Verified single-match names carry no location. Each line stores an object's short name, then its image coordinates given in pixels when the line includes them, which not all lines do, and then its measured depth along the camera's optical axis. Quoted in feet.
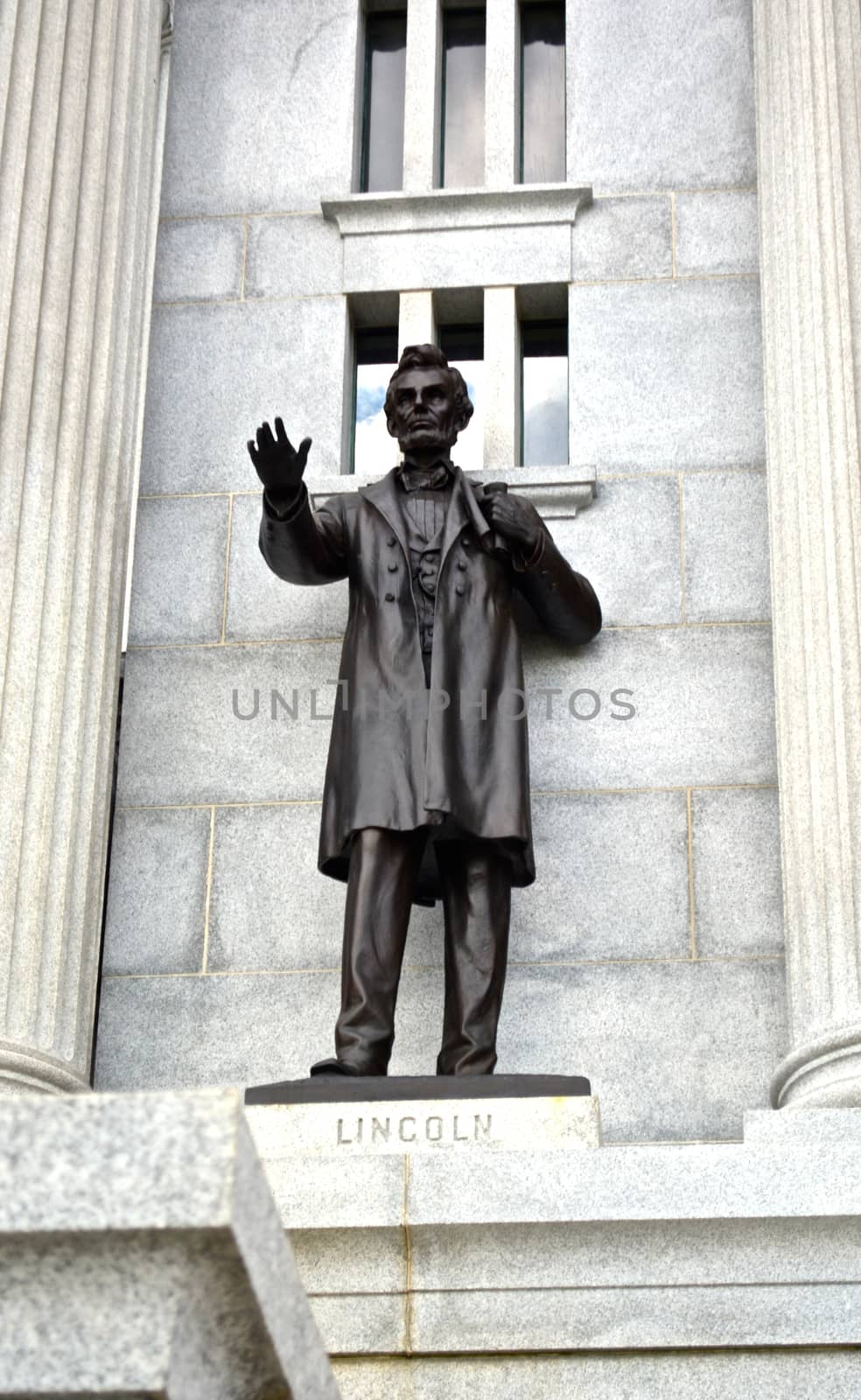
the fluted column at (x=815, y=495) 28.71
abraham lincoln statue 28.76
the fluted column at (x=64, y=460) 29.76
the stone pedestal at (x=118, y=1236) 12.18
